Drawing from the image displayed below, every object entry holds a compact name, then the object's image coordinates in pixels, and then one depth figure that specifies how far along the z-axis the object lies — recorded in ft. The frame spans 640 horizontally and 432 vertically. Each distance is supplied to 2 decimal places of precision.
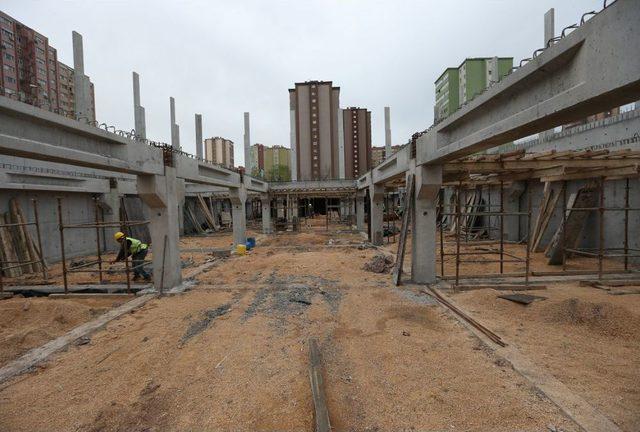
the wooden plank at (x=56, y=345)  14.87
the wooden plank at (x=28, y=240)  36.96
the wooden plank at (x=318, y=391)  10.07
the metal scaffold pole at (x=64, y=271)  25.90
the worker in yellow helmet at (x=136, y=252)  29.94
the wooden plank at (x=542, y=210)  43.27
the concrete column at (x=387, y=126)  60.23
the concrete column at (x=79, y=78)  25.73
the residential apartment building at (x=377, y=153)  257.87
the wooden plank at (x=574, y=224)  35.24
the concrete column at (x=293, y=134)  117.39
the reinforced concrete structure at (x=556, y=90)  9.34
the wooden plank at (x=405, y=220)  28.31
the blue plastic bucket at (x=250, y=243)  53.53
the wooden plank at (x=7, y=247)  34.99
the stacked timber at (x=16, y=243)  35.25
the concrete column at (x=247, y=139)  77.87
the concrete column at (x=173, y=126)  65.41
